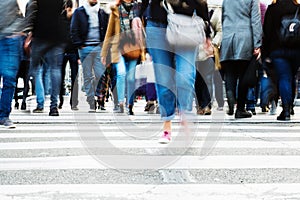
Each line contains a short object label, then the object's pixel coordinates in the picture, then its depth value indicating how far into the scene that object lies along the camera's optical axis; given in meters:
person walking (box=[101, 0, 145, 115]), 13.54
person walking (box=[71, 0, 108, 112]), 15.07
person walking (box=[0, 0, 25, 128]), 9.87
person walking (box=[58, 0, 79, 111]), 15.28
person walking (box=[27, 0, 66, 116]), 11.90
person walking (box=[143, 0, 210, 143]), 8.28
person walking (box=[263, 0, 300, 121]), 12.70
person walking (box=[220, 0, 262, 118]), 13.29
